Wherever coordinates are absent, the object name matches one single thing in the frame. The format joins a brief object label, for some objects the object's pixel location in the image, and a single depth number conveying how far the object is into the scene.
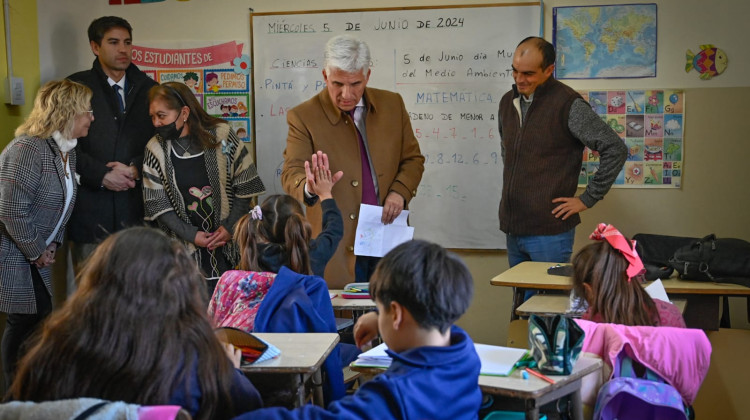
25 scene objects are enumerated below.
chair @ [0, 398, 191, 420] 1.32
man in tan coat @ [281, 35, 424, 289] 3.73
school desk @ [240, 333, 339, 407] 1.99
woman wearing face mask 4.00
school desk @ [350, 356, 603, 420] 1.83
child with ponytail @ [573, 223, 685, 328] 2.47
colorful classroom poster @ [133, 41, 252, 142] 4.93
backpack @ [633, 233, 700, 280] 3.52
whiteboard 4.70
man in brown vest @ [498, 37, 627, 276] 3.83
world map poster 4.52
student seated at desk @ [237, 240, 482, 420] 1.55
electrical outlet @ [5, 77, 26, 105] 4.34
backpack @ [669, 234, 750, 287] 3.25
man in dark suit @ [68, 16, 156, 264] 4.20
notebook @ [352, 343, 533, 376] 1.95
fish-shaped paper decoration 4.45
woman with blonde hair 3.57
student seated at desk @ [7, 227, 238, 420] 1.50
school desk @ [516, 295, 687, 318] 2.92
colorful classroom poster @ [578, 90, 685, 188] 4.52
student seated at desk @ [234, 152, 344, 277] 2.70
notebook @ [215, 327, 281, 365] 2.04
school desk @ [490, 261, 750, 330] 3.17
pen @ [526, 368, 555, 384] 1.88
